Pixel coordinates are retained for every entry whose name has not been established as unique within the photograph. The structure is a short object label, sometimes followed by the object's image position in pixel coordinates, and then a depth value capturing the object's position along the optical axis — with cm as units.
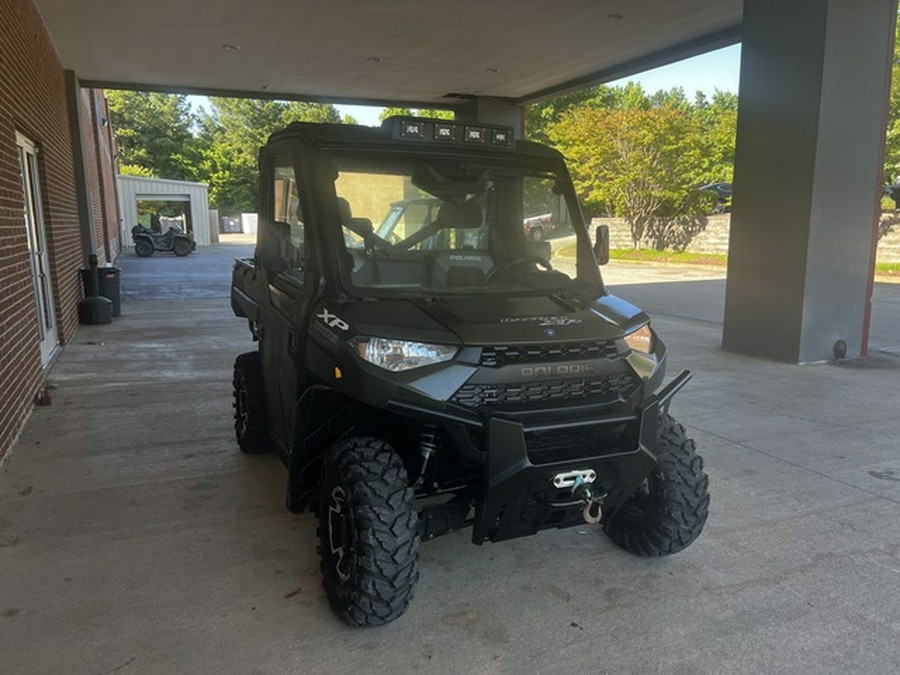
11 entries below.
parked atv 2577
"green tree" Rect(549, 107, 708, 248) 2588
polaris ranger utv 259
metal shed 3253
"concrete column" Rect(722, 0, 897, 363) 714
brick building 530
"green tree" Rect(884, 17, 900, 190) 2138
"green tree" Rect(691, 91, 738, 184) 2838
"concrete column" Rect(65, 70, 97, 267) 1174
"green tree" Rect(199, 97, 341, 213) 5194
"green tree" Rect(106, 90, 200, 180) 5109
